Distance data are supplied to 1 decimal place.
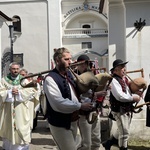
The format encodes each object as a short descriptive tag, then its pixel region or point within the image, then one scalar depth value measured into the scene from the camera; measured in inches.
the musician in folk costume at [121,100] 221.8
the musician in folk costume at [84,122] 191.3
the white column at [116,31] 331.9
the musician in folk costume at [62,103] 150.1
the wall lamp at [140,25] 297.1
